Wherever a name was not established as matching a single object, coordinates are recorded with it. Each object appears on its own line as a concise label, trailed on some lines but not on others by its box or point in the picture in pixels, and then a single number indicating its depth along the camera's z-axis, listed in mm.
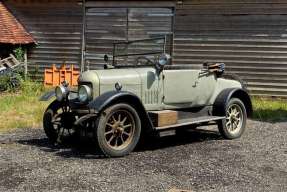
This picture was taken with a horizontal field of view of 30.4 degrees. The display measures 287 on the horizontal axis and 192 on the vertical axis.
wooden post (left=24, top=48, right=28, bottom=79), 17047
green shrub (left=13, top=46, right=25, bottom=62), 16547
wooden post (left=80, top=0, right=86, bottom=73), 16561
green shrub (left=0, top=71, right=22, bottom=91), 15297
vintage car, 7113
